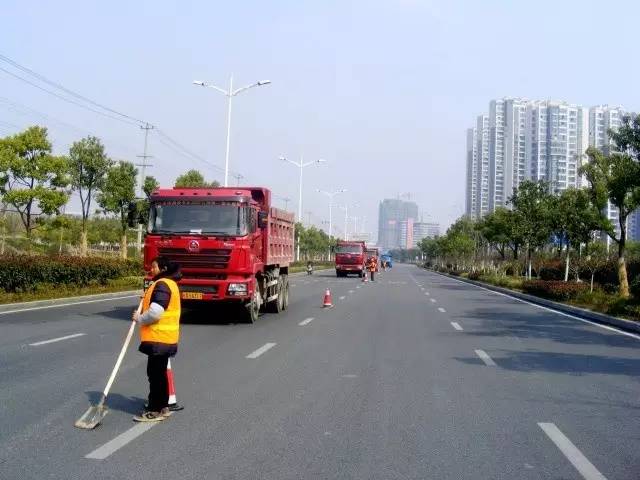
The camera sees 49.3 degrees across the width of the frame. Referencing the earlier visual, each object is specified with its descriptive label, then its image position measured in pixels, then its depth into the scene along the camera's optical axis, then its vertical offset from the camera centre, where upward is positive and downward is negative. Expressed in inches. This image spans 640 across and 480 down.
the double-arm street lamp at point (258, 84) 1429.6 +360.1
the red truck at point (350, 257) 2240.4 +19.7
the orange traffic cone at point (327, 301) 909.8 -50.6
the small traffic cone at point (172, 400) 283.3 -59.6
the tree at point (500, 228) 1701.5 +114.3
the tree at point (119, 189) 1450.5 +135.1
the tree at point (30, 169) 1146.7 +135.0
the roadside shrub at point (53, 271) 825.5 -26.3
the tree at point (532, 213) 1499.8 +127.4
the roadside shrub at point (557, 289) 1064.4 -27.8
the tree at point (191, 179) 1780.3 +199.1
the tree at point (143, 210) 645.4 +42.1
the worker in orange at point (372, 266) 1934.1 -5.3
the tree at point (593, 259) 1423.5 +30.7
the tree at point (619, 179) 745.0 +127.2
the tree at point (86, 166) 1359.5 +168.6
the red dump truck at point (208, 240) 622.2 +15.1
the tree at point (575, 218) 1083.3 +95.4
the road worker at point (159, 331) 266.1 -29.4
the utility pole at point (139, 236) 1679.4 +46.3
